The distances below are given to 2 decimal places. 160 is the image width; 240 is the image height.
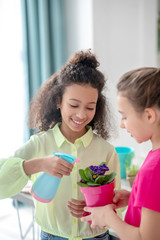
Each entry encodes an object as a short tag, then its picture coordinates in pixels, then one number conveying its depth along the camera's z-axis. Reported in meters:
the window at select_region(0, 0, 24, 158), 2.77
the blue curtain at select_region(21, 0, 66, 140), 2.81
